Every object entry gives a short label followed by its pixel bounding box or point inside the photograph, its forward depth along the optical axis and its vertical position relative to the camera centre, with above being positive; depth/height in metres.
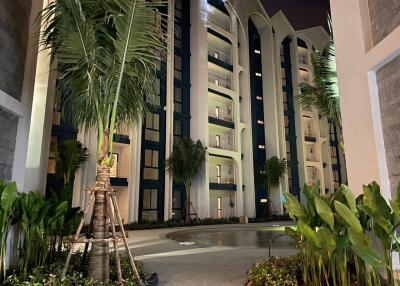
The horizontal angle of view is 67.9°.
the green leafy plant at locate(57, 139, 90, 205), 13.23 +2.07
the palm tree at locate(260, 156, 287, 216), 22.60 +2.37
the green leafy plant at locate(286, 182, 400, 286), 2.63 -0.29
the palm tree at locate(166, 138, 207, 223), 17.86 +2.43
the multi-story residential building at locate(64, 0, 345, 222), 17.95 +6.40
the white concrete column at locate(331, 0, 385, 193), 3.93 +1.52
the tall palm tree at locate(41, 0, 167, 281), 3.80 +1.98
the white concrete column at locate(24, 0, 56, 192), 5.30 +1.51
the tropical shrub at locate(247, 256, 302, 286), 3.62 -0.87
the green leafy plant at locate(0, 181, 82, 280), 3.59 -0.26
